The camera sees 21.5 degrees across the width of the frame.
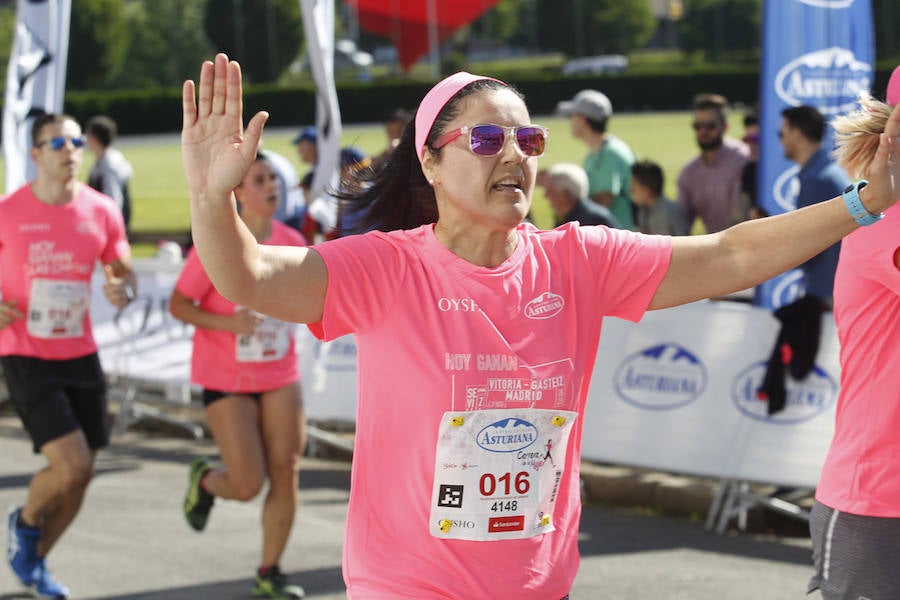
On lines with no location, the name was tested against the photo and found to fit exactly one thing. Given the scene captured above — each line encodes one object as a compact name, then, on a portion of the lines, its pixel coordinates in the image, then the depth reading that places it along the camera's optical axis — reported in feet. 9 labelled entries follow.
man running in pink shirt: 35.60
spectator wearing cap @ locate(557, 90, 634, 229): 56.19
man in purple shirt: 58.45
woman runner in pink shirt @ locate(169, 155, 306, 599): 34.69
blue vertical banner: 46.85
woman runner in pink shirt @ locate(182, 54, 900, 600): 16.61
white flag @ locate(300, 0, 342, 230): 58.29
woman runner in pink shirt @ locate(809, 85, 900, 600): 19.32
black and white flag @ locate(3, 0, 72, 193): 59.00
